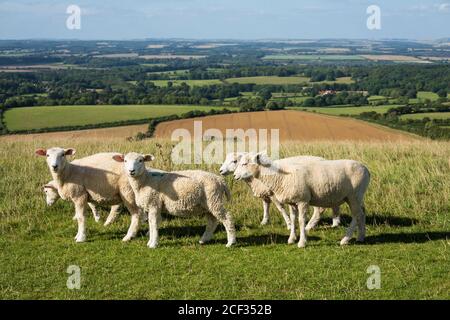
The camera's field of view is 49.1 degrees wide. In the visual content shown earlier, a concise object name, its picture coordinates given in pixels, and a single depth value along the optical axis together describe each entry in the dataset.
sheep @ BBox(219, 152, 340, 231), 10.58
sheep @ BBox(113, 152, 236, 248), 9.94
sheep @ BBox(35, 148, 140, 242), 10.66
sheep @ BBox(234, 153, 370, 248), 9.97
